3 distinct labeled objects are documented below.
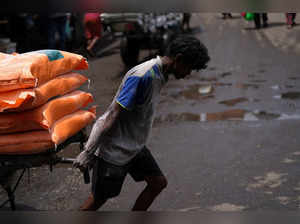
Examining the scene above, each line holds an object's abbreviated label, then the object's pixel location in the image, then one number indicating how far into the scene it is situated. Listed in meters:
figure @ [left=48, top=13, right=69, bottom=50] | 9.78
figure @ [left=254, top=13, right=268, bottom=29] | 17.14
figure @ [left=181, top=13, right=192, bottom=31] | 16.81
